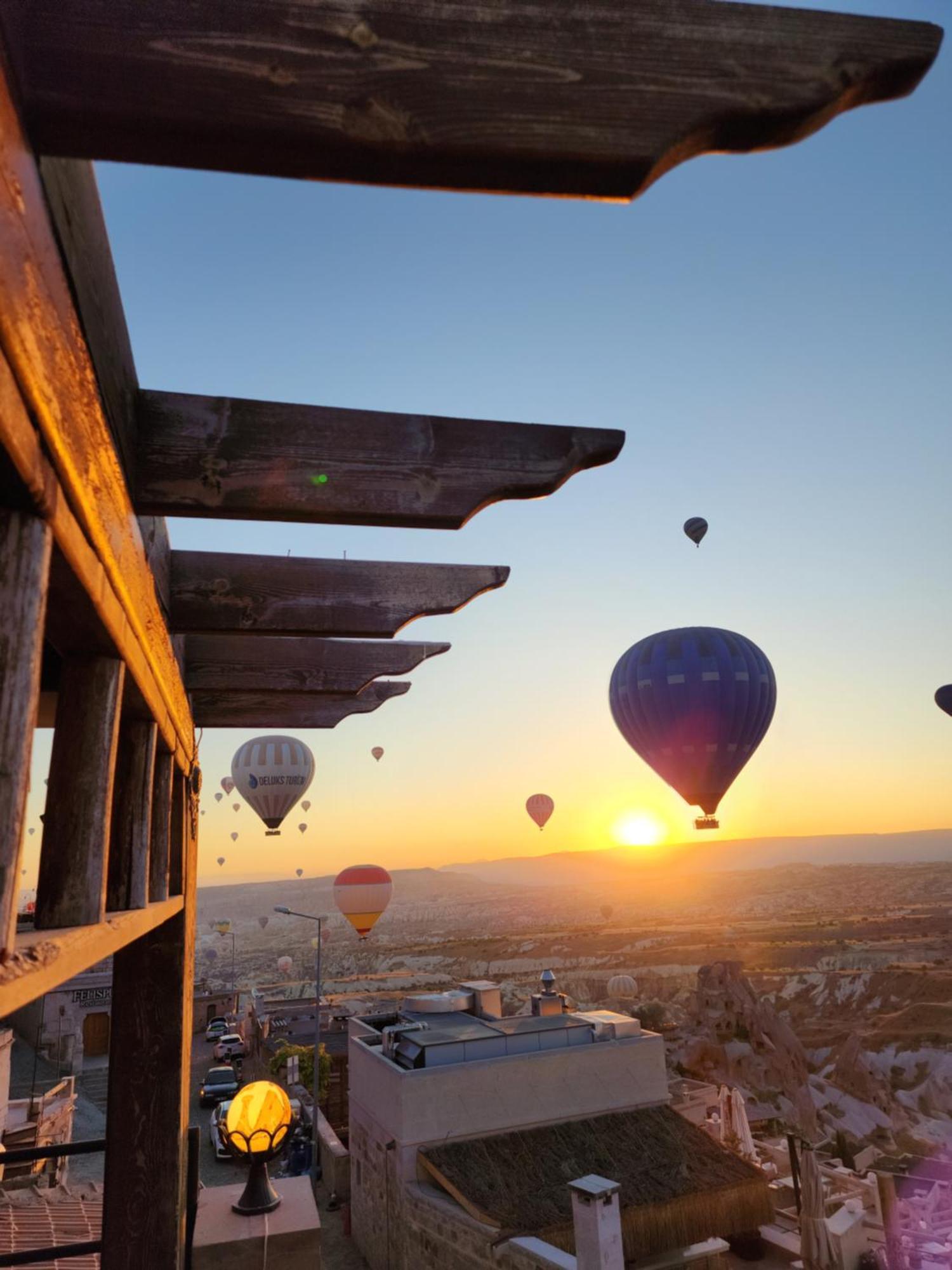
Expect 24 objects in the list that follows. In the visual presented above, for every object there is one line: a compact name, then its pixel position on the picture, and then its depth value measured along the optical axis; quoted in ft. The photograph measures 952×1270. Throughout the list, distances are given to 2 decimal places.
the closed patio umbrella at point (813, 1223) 54.95
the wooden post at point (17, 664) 4.28
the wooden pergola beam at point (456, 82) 4.87
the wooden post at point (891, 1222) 55.47
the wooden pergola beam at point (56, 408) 4.31
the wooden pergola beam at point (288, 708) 19.89
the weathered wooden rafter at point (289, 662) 17.24
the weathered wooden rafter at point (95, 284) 5.76
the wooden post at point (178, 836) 15.38
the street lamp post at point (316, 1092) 73.20
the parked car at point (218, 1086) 88.12
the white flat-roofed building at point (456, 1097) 51.75
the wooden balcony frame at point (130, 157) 4.58
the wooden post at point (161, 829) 12.34
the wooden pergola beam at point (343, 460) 9.16
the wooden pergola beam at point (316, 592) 13.33
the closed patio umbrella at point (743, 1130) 76.64
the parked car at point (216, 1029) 132.77
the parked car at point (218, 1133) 68.45
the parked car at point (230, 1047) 115.24
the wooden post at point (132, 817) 9.61
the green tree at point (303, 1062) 94.79
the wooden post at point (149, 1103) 13.64
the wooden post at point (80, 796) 6.57
